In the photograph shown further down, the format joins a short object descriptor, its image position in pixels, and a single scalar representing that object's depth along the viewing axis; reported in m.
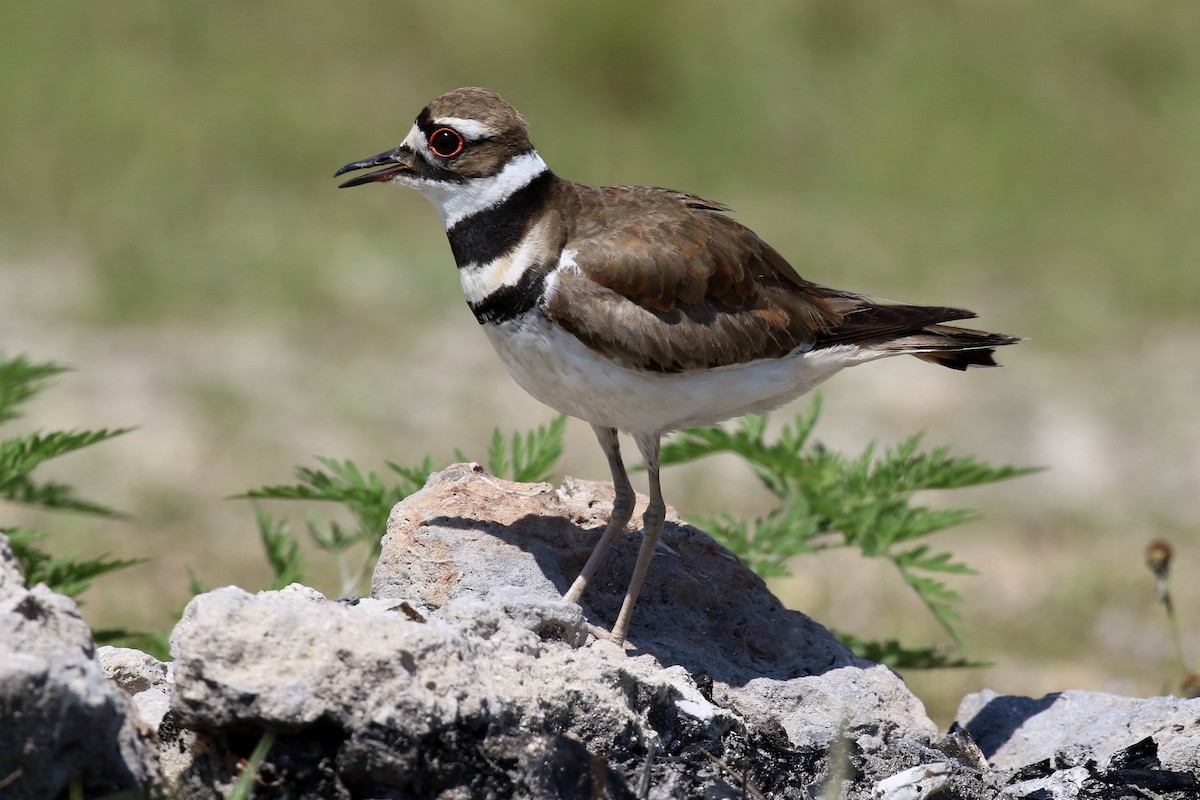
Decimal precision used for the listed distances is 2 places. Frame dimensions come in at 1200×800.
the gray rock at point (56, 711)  6.18
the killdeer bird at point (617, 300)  9.41
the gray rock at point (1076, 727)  9.00
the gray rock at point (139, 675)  8.16
